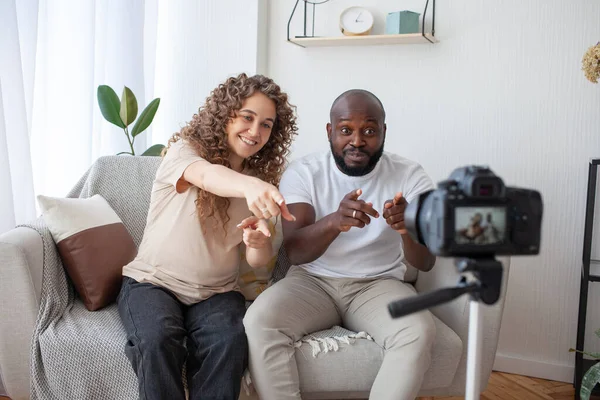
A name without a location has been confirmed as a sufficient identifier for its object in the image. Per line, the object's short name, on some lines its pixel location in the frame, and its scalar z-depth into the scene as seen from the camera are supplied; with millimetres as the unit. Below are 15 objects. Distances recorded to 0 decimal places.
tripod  822
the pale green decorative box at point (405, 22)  2486
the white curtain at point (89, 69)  2182
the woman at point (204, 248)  1575
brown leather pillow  1873
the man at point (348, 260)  1613
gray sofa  1665
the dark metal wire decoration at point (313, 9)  2717
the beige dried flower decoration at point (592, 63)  1998
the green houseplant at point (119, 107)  2520
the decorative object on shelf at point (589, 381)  1894
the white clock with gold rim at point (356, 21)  2578
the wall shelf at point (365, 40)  2477
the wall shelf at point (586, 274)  2205
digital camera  851
